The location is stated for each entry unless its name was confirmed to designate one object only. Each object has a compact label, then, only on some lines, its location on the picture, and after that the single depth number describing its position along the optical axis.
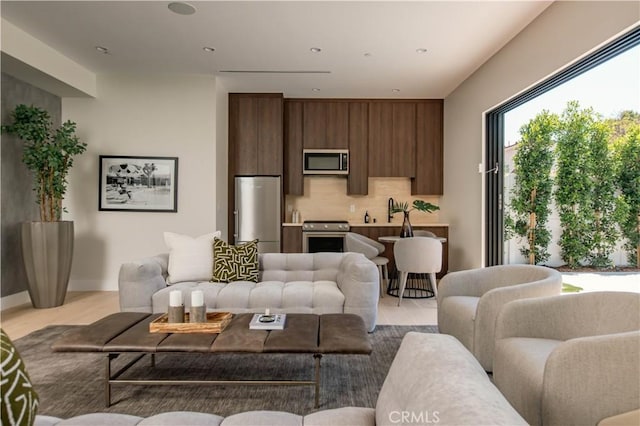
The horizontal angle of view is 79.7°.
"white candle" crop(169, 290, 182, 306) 2.27
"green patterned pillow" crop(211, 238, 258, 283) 3.53
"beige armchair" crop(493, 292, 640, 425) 1.33
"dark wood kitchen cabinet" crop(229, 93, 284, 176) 5.81
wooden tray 2.20
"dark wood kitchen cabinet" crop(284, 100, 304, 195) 6.14
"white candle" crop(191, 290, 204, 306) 2.29
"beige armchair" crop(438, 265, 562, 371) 2.25
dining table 4.92
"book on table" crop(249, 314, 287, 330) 2.24
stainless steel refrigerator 5.73
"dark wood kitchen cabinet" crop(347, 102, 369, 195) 6.17
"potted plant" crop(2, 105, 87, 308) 4.16
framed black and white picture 5.07
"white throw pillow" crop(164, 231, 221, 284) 3.50
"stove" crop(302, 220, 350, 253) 5.77
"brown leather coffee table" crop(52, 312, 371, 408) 1.99
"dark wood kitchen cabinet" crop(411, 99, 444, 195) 6.18
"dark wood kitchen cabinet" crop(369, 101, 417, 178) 6.18
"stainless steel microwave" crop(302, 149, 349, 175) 6.09
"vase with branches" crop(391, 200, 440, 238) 4.89
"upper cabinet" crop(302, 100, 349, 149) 6.17
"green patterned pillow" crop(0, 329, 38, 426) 0.86
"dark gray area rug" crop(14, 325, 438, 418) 2.11
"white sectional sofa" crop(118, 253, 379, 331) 3.14
